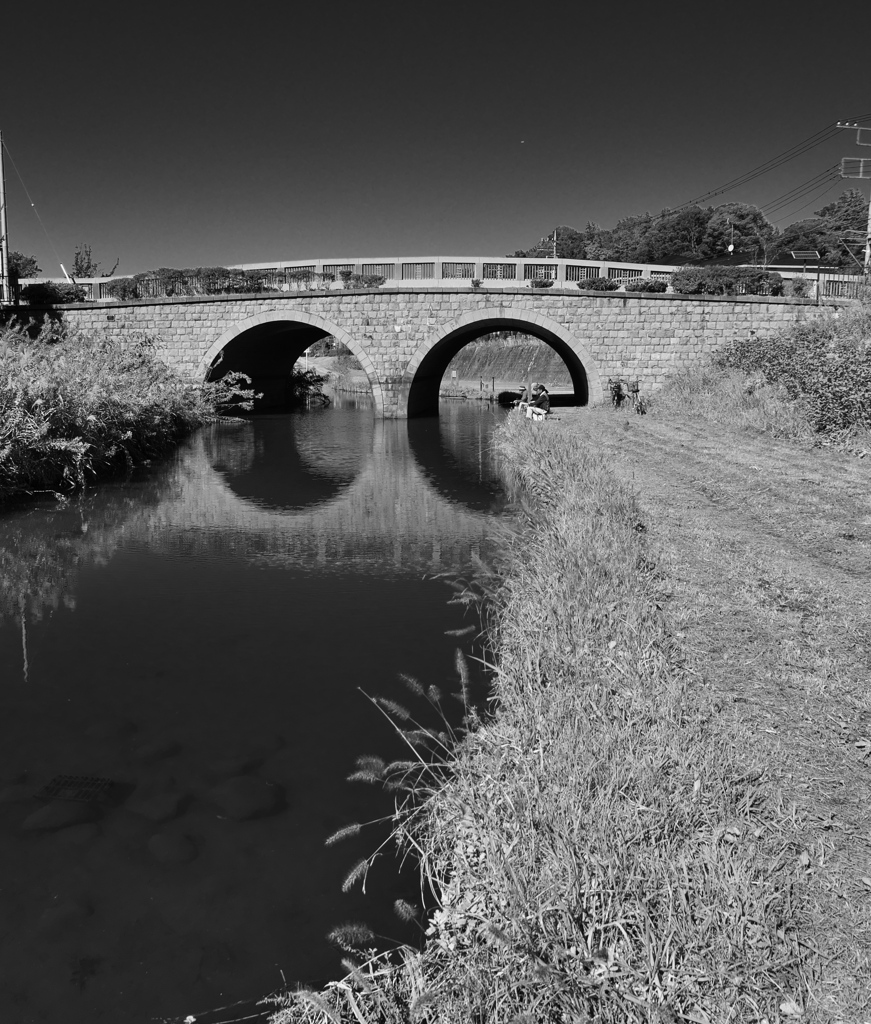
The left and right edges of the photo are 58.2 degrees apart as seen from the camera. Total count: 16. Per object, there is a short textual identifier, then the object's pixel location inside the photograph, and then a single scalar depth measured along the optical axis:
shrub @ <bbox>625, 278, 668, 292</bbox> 27.12
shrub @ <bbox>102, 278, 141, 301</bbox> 30.83
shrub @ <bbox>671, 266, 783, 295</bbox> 26.23
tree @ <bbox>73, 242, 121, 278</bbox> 56.12
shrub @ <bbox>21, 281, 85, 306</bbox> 30.97
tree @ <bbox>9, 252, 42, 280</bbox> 55.41
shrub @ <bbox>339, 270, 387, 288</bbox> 28.31
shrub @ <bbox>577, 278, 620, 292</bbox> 26.84
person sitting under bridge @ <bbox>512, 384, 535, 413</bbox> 22.83
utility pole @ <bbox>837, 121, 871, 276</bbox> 35.21
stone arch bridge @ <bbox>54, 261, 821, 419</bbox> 26.42
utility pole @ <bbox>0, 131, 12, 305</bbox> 30.34
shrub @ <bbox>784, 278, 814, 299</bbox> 26.14
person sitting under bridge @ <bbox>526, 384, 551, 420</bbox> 21.31
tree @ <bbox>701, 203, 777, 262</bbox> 74.38
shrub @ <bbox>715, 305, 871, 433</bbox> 14.07
